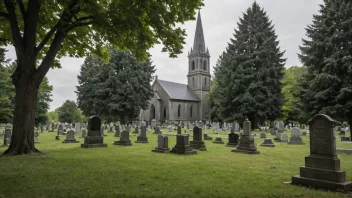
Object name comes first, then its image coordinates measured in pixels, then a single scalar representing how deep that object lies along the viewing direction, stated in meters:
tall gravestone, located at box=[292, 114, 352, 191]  5.86
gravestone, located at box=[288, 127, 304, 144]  17.52
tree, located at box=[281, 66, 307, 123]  37.13
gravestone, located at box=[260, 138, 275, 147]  15.90
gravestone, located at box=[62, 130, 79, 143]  16.85
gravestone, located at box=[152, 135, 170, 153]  12.52
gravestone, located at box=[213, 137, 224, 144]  17.58
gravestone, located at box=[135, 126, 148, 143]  17.42
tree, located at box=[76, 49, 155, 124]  35.16
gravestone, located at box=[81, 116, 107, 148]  13.98
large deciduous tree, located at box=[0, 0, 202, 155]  9.12
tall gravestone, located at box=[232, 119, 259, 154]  12.83
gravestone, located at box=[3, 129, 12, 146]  14.81
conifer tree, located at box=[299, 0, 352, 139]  17.53
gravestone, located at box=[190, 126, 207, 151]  13.90
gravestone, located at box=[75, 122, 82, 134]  24.91
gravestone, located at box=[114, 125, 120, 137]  21.92
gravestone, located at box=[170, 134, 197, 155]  11.98
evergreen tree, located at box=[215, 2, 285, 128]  30.68
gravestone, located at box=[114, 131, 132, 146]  15.63
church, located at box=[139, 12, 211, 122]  55.25
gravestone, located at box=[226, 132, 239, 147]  15.73
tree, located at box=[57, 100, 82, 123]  50.75
